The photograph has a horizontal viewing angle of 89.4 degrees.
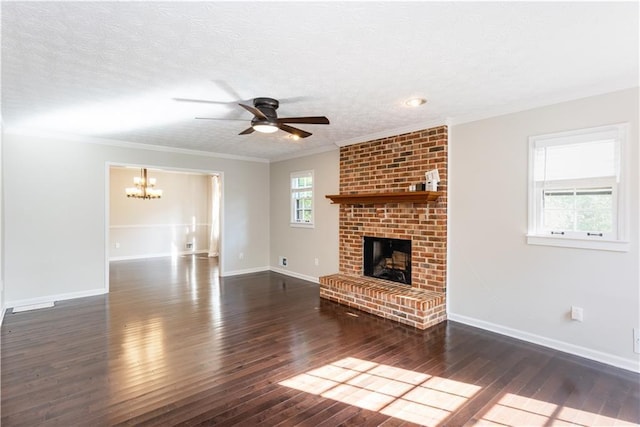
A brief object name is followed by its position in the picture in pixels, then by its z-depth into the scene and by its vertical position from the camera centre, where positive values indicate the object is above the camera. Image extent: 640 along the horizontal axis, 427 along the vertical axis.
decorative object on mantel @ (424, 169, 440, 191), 4.15 +0.42
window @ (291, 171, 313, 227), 6.34 +0.29
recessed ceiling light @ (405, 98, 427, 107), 3.33 +1.17
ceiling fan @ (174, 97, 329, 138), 3.13 +0.91
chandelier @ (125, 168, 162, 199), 8.51 +0.68
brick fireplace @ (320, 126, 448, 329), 4.11 -0.20
